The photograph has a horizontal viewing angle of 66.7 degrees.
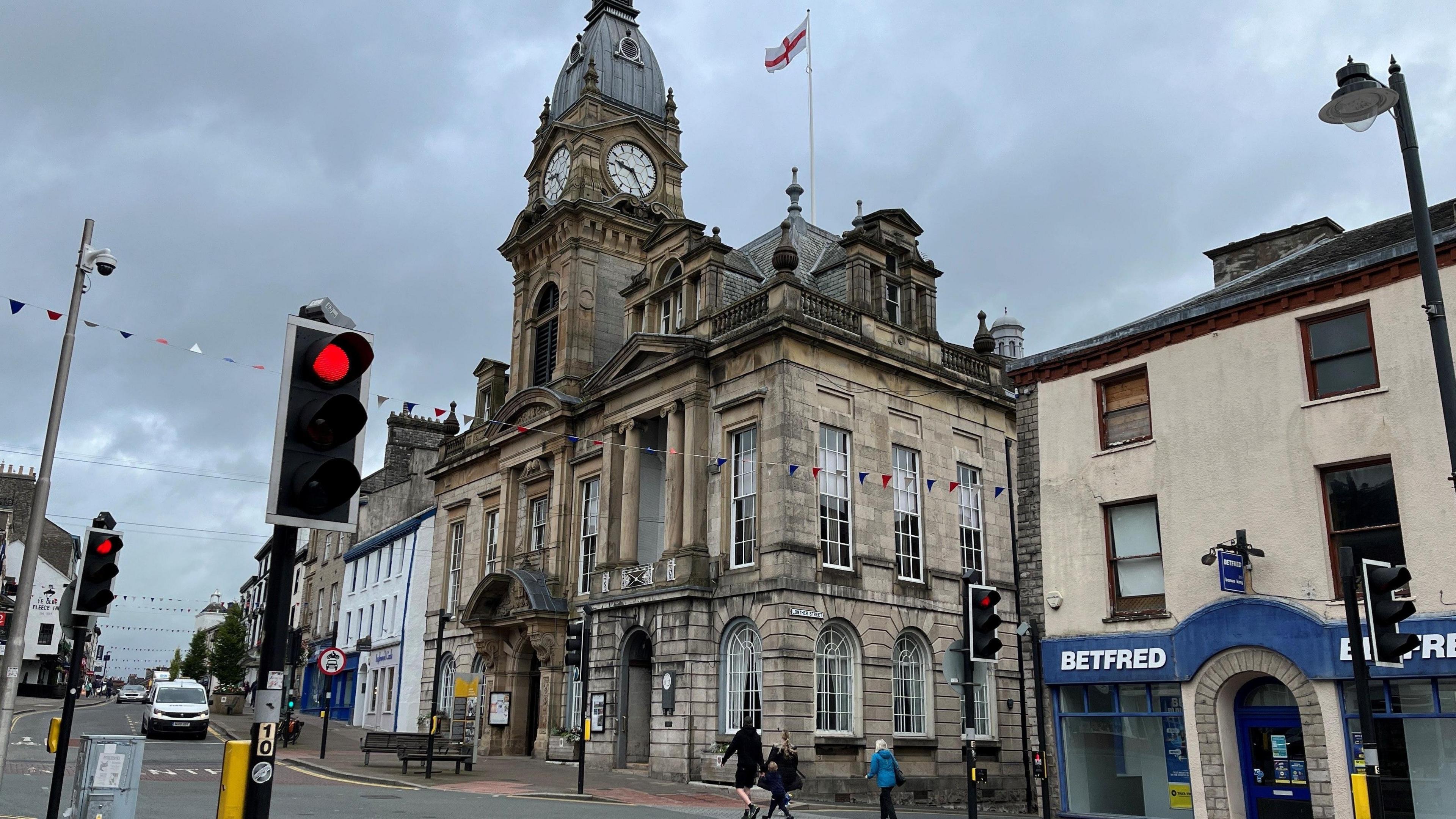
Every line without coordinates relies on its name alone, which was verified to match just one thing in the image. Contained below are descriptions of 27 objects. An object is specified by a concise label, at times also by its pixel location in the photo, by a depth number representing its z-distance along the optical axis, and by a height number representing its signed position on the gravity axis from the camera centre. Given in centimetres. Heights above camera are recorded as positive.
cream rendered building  1493 +259
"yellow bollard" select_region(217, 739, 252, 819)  484 -35
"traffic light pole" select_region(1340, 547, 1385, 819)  948 +25
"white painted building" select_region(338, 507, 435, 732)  4147 +322
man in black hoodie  1816 -80
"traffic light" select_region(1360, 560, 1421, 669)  960 +84
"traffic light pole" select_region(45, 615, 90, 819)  1080 -13
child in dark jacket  1712 -123
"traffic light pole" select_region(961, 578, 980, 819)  1226 -9
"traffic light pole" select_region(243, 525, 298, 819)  480 +8
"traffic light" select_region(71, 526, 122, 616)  1053 +116
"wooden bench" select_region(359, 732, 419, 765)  2542 -93
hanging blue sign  1594 +192
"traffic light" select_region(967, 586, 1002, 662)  1238 +91
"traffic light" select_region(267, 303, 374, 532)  502 +122
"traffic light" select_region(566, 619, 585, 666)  2081 +113
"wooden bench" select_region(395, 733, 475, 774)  2402 -109
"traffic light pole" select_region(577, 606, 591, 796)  2028 +4
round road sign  2791 +96
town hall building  2595 +555
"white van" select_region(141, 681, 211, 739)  3241 -39
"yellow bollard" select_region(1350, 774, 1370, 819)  977 -72
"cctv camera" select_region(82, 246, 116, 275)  1362 +523
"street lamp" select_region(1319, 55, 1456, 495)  964 +519
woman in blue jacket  1684 -98
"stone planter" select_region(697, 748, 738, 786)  2477 -141
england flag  3428 +1981
